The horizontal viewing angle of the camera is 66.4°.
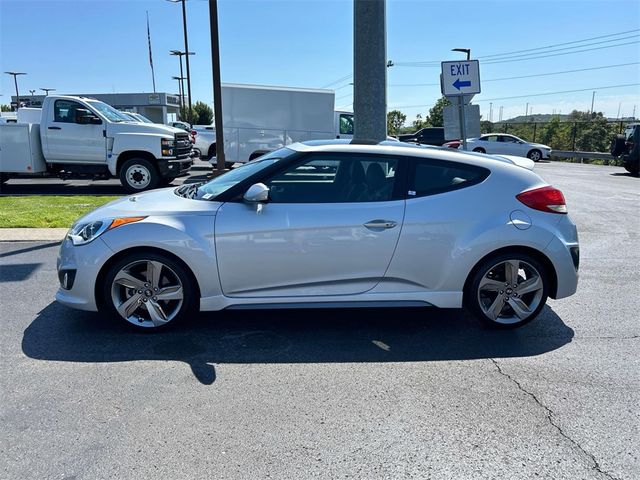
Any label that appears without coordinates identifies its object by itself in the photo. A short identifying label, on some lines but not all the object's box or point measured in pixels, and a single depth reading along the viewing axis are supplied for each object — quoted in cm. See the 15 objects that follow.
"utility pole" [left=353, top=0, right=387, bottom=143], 752
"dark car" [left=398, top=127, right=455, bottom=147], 3025
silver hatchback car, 398
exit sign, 795
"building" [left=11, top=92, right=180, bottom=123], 5834
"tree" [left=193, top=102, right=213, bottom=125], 7369
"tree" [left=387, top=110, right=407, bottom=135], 5428
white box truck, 1595
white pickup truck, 1218
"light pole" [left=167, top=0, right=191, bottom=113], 3102
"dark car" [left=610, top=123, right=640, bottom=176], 1953
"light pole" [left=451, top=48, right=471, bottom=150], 793
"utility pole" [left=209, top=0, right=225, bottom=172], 1135
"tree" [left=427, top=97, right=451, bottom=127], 4698
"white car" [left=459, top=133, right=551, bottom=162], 2575
